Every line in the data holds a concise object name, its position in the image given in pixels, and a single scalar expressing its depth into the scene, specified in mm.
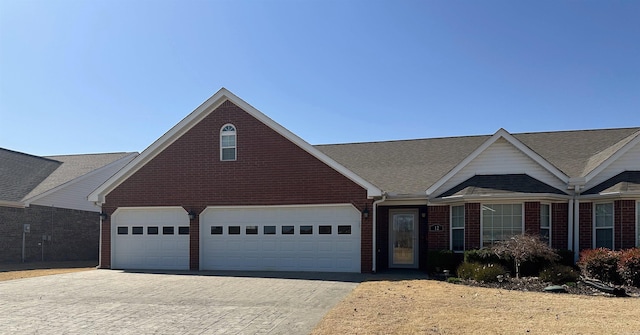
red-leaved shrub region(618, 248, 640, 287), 13602
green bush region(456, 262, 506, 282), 14695
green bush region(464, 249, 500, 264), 15797
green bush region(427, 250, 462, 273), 17000
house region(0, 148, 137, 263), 24203
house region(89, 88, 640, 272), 16969
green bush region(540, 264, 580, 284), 14203
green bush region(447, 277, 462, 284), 14930
